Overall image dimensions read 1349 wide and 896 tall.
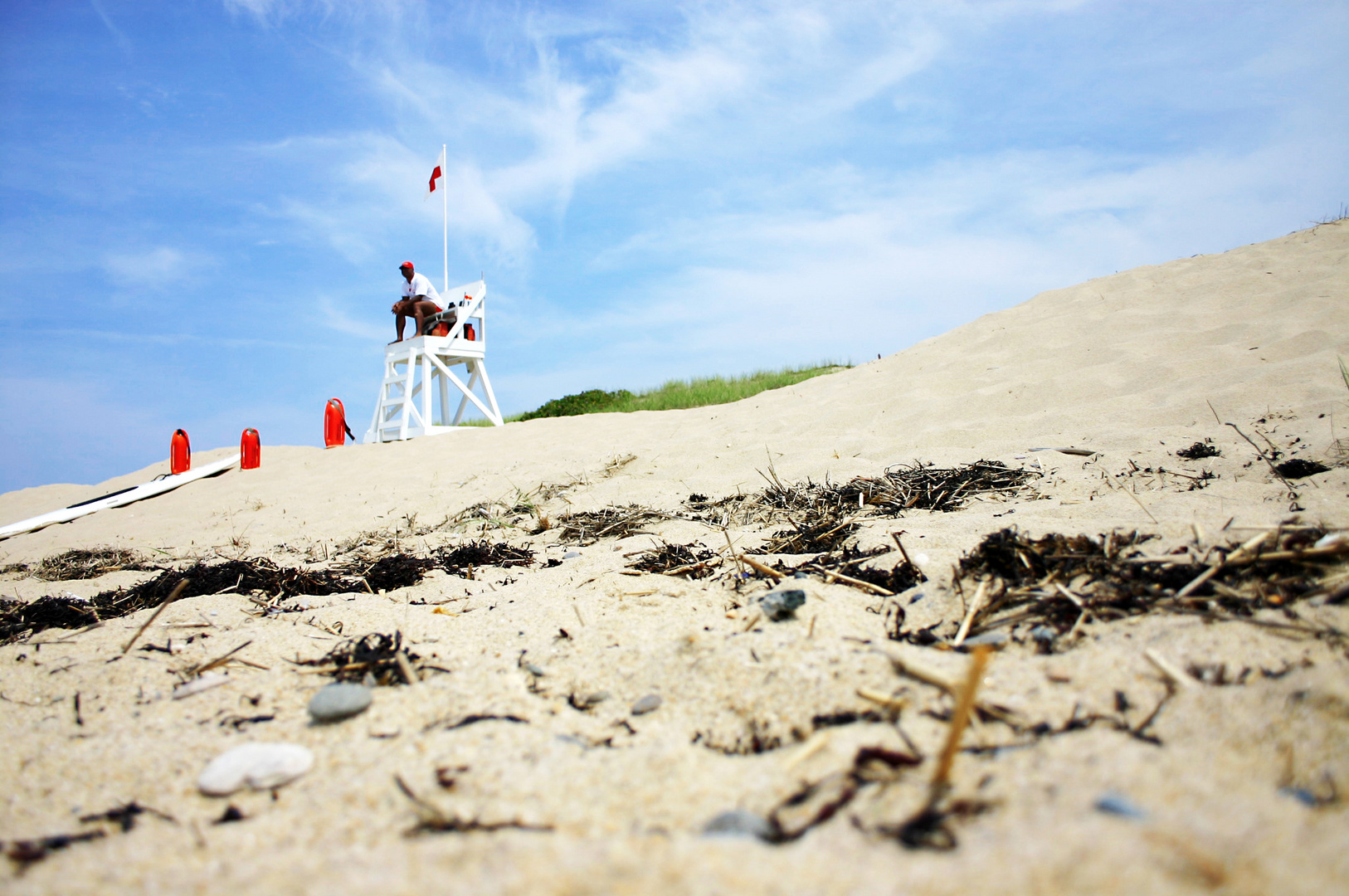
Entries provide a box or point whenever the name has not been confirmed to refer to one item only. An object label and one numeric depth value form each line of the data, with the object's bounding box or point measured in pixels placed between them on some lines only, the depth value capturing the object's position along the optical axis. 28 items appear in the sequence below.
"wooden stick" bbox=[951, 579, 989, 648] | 1.71
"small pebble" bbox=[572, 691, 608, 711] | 1.61
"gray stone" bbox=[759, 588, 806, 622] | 1.91
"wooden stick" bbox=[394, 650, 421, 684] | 1.74
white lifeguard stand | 11.42
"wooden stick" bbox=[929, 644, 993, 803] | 0.99
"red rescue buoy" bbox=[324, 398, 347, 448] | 10.64
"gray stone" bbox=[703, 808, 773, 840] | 1.00
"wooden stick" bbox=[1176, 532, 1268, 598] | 1.64
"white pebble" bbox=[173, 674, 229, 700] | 1.77
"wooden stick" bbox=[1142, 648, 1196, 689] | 1.29
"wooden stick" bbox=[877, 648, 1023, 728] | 1.26
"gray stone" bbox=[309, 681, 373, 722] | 1.54
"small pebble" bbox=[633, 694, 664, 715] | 1.56
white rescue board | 7.40
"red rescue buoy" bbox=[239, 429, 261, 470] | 9.05
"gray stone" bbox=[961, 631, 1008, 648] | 1.64
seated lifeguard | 11.98
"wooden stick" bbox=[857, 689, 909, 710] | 1.33
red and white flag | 13.40
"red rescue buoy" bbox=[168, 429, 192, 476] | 9.66
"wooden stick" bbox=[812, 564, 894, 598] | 2.13
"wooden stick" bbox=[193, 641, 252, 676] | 1.88
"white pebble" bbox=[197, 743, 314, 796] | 1.29
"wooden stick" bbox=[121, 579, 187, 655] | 2.06
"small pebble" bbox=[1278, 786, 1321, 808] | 0.95
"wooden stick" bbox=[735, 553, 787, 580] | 2.29
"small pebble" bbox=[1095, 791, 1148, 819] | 0.93
